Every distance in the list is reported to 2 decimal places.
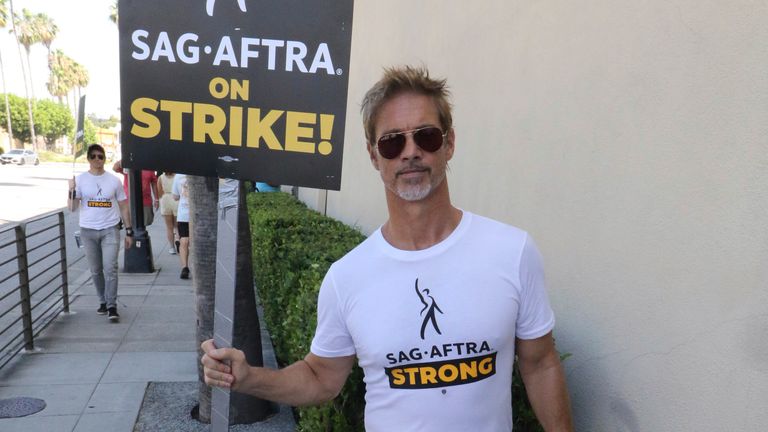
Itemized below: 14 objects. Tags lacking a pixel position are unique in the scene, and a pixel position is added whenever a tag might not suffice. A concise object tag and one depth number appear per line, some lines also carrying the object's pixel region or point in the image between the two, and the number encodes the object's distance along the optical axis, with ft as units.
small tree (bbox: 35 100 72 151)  291.01
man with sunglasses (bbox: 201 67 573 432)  5.78
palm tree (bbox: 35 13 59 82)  278.05
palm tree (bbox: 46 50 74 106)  326.24
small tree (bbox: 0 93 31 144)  264.93
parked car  186.70
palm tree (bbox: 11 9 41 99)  261.79
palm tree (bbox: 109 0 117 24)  210.79
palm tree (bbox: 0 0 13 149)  223.51
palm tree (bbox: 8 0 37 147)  229.86
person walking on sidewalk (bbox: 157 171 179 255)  37.29
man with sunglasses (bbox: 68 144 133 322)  23.86
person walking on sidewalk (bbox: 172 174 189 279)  31.42
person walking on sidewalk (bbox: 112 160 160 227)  38.73
